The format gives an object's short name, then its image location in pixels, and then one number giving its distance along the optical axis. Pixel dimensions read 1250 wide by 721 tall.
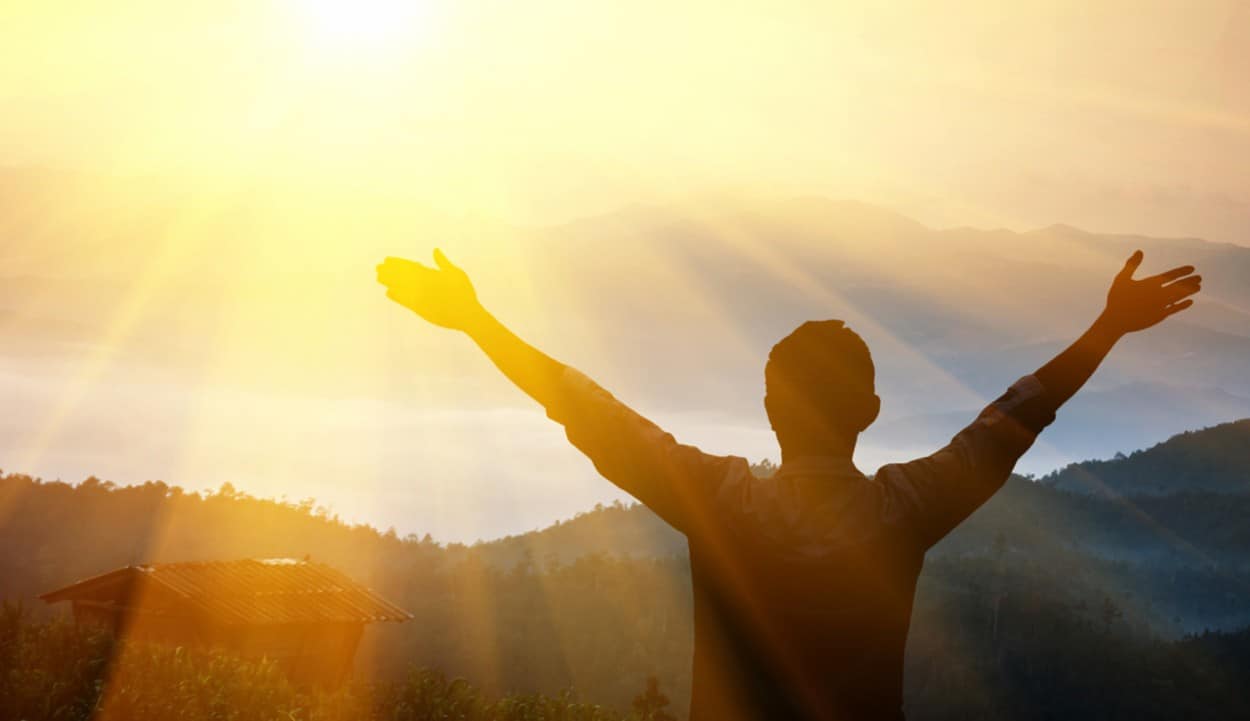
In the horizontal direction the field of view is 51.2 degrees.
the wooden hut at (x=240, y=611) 36.94
